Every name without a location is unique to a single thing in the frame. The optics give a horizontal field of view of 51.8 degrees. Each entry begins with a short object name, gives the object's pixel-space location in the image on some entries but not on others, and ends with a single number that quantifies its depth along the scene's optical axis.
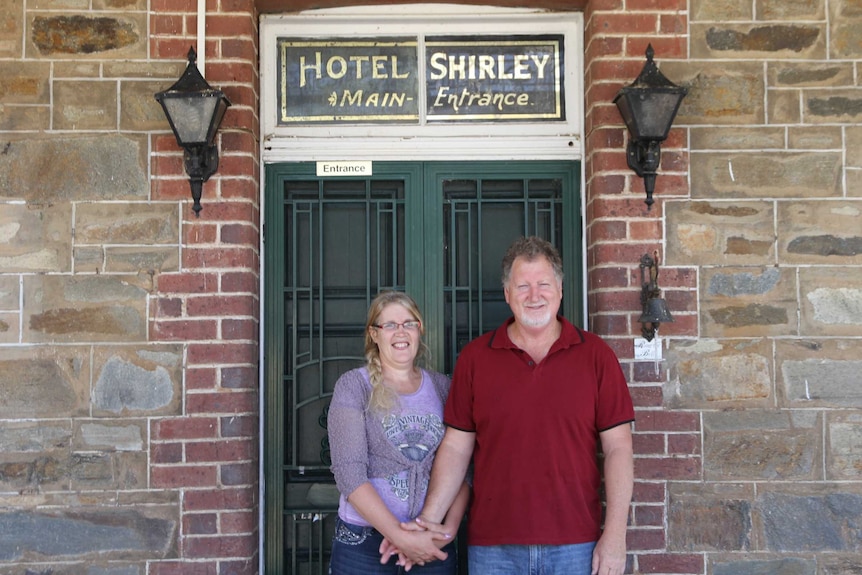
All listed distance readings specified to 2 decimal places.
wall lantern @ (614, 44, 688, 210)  3.46
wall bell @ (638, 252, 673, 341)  3.44
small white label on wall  3.58
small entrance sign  3.85
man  2.90
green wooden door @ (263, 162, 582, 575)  3.79
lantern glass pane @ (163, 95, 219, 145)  3.42
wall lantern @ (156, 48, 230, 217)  3.41
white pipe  3.63
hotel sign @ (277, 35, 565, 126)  3.89
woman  2.92
